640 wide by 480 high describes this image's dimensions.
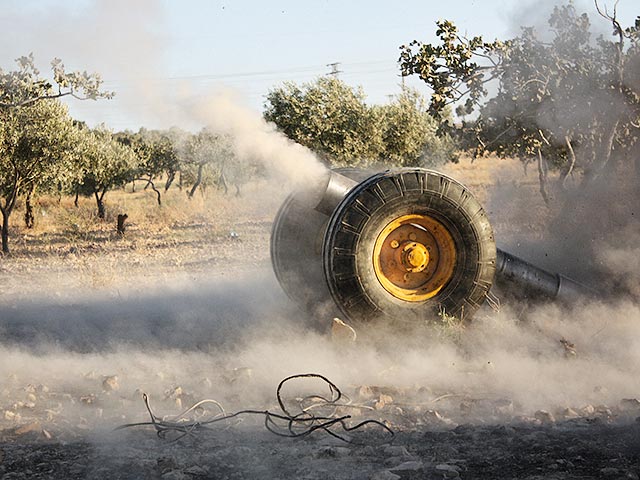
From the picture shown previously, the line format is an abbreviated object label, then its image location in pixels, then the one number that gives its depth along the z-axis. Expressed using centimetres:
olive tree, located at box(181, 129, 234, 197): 2930
